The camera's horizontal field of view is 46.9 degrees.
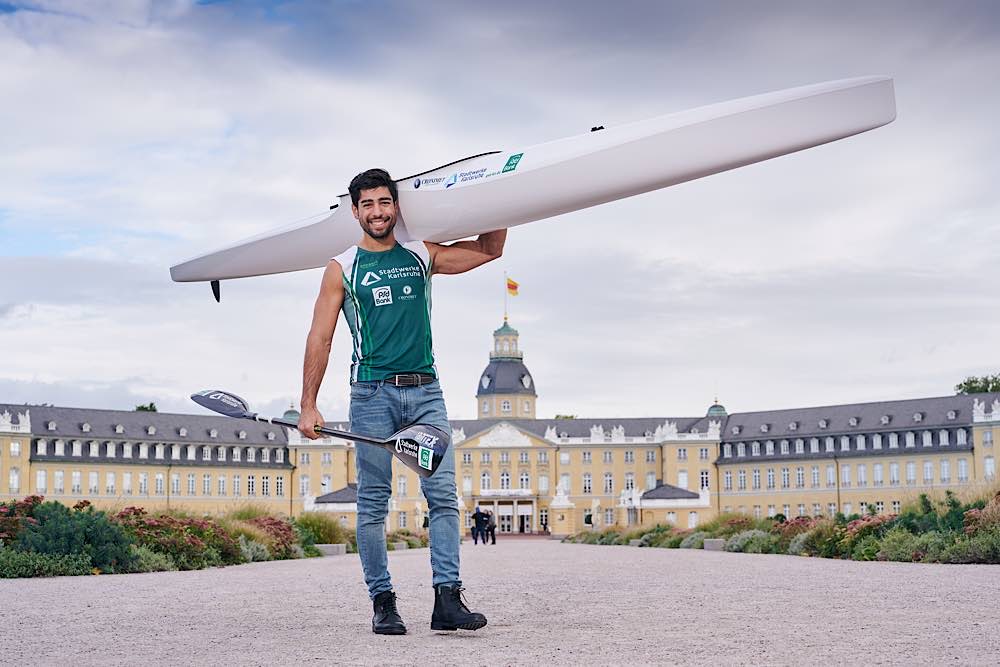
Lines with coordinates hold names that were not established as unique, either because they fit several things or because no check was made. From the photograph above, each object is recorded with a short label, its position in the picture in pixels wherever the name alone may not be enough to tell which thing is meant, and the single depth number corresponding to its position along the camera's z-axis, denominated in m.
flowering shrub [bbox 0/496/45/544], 13.62
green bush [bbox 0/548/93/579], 12.16
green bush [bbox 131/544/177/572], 13.74
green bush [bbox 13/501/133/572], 13.02
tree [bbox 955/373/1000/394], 95.50
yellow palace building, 89.62
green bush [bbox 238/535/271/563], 17.85
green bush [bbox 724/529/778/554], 21.69
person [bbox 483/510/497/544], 40.93
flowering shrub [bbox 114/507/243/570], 15.18
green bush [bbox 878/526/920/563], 15.55
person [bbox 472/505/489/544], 39.86
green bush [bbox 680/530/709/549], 26.87
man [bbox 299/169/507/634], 6.12
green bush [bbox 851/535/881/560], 16.66
